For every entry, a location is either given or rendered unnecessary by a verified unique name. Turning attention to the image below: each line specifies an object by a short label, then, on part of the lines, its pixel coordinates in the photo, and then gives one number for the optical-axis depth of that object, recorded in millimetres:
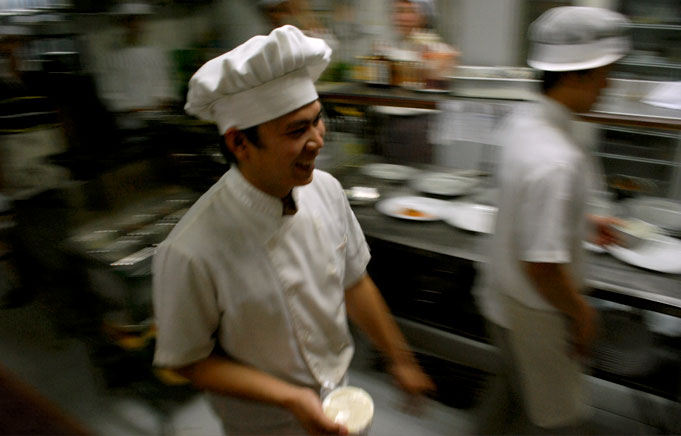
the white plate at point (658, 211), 1933
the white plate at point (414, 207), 2203
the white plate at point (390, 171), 2582
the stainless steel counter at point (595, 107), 1547
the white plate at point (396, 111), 2574
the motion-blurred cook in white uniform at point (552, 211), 1309
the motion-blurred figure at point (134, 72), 2027
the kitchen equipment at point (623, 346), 1953
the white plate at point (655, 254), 1692
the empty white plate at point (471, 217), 2086
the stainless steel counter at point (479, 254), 1582
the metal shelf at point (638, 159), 2590
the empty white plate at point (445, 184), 2387
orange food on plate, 2199
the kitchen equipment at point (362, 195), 2398
